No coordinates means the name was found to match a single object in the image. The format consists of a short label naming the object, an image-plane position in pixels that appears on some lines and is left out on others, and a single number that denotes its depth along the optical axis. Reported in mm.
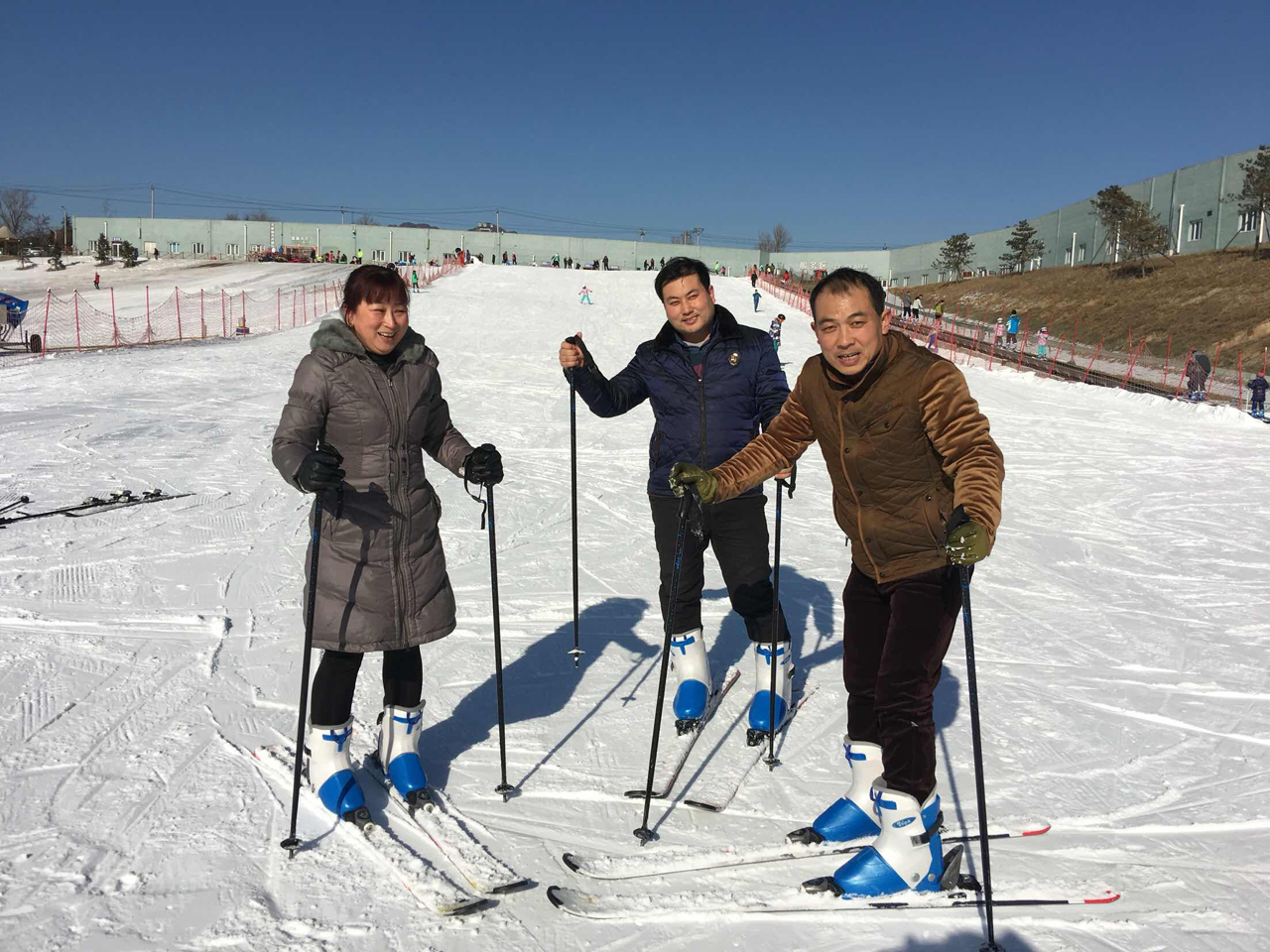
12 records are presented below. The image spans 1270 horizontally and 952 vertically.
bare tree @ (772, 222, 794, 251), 121438
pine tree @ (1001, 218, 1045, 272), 62281
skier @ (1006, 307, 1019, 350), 31422
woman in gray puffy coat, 2961
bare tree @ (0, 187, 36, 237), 83375
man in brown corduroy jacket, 2627
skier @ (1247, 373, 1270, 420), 16469
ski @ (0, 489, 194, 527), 6875
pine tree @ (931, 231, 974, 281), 69000
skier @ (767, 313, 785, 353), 24297
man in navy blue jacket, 3711
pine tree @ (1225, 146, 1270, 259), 38656
